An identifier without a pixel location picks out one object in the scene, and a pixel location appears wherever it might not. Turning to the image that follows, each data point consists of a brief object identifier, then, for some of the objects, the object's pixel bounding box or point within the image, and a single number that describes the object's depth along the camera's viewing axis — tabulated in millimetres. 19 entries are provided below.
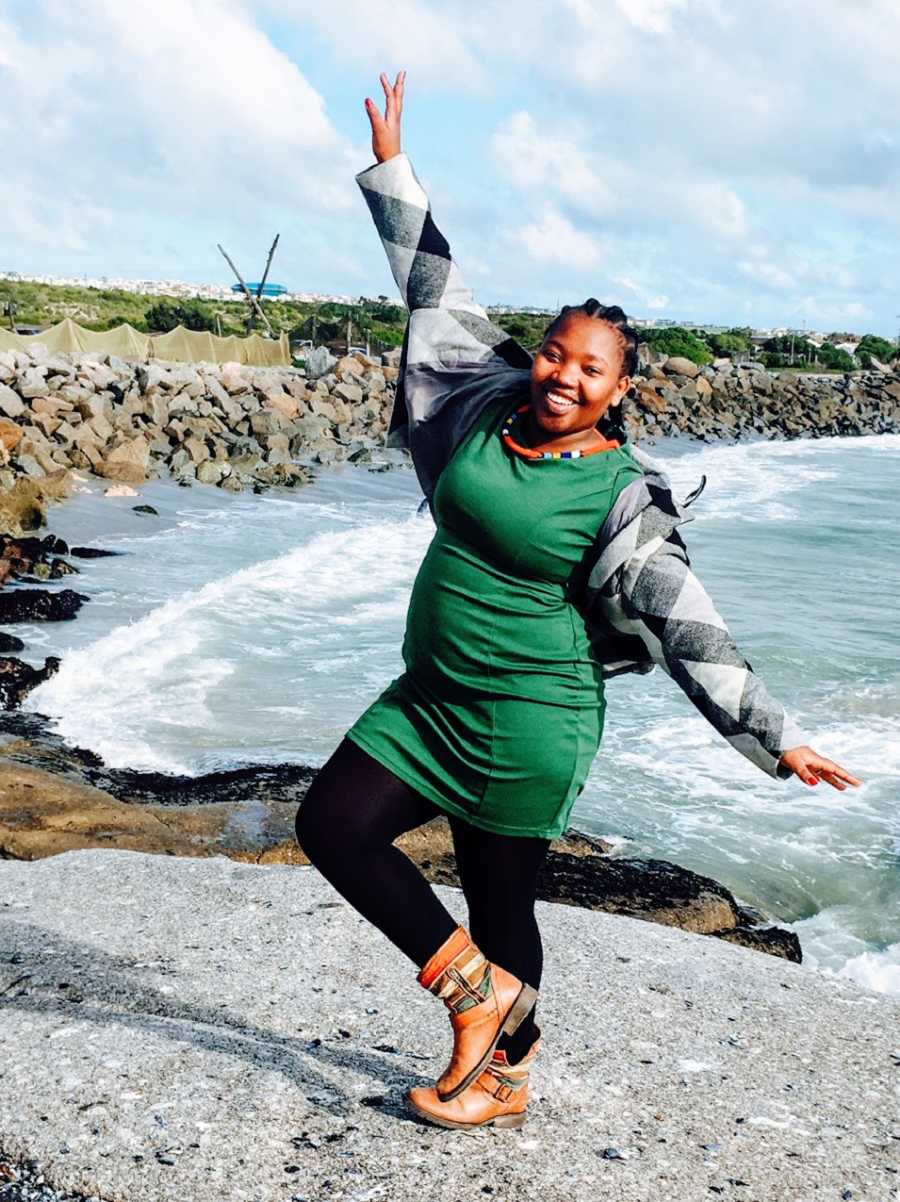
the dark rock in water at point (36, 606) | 12648
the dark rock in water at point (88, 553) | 16125
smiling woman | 3020
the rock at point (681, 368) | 53250
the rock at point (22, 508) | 16453
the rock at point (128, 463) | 22109
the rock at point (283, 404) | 30953
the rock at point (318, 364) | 38000
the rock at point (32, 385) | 24841
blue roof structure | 84562
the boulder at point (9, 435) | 20516
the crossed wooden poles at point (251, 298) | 47438
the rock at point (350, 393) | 35094
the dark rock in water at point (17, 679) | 9859
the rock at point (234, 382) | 31953
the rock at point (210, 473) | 23766
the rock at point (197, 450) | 24819
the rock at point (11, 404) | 23017
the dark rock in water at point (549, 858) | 6312
